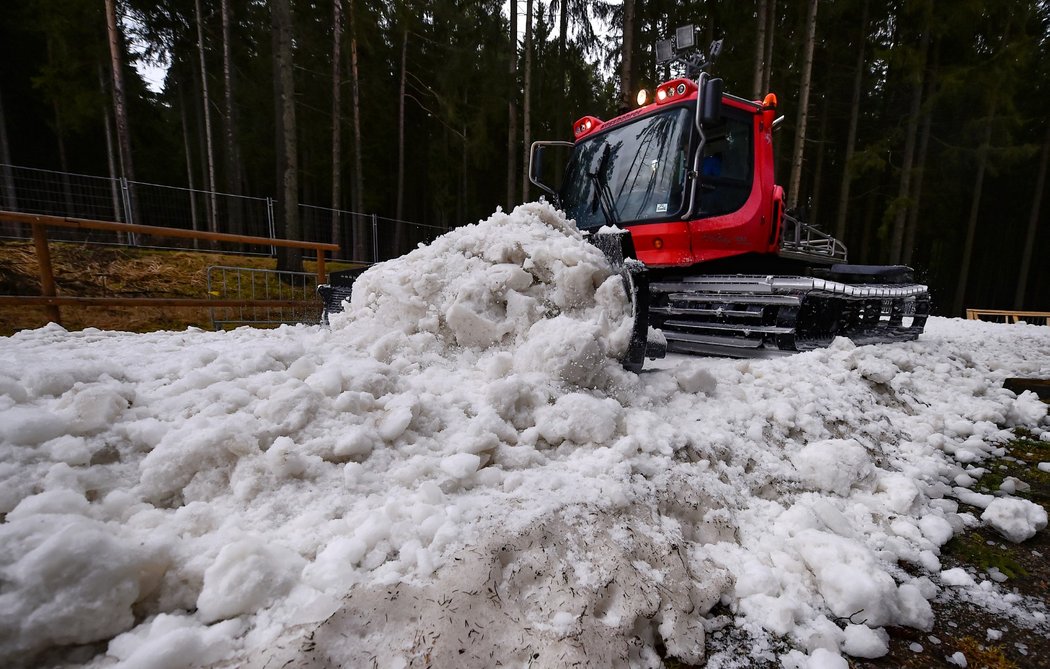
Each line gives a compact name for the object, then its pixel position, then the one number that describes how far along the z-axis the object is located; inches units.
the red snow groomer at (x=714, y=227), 157.8
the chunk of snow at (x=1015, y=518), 70.2
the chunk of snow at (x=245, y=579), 46.4
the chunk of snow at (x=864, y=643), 49.4
